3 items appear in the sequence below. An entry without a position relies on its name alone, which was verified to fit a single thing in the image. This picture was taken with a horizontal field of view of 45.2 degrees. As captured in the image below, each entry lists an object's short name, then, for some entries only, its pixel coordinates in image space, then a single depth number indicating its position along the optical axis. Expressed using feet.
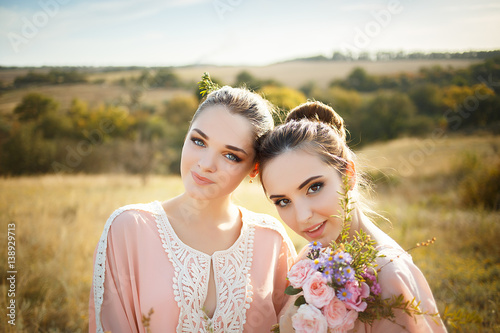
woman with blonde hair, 3.23
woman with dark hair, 3.03
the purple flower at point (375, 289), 2.91
